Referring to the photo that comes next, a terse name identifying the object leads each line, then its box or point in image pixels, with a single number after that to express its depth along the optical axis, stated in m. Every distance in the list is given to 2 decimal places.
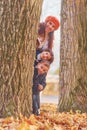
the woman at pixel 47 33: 5.10
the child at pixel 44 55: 5.02
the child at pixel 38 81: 5.07
